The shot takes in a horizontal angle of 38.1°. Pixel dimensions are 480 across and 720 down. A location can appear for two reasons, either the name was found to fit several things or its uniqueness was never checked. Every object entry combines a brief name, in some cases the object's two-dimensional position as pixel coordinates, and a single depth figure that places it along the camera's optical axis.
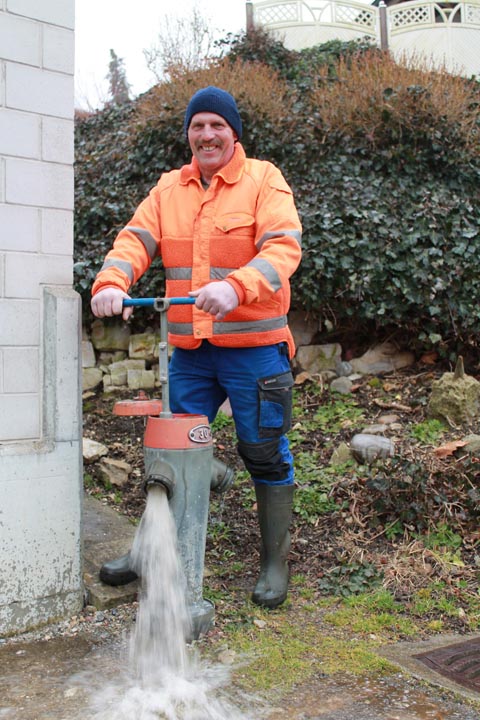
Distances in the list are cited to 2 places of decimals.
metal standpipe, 2.22
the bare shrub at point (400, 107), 5.66
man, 2.52
